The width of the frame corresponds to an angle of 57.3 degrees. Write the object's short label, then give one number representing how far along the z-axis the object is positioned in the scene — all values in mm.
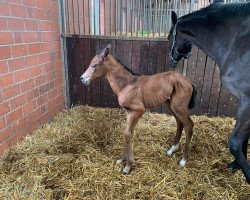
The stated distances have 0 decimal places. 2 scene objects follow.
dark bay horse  2109
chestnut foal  2479
